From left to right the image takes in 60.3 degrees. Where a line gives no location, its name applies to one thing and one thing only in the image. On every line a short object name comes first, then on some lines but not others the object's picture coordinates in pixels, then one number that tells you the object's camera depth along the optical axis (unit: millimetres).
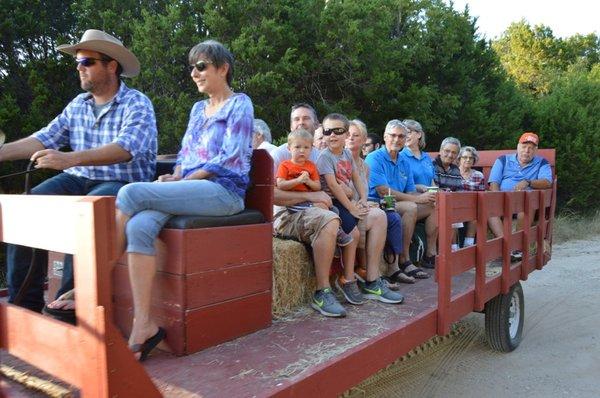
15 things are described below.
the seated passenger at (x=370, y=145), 6834
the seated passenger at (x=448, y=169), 5785
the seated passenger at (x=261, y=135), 4797
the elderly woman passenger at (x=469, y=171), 6133
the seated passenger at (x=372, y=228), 3748
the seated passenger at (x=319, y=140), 4536
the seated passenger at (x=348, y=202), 3439
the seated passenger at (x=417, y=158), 5418
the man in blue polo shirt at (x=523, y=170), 5930
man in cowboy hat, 2645
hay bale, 3100
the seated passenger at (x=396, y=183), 4766
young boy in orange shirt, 3473
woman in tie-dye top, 2189
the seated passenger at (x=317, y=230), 3151
